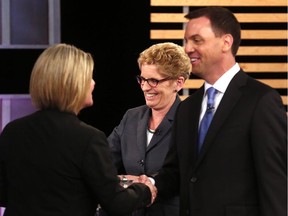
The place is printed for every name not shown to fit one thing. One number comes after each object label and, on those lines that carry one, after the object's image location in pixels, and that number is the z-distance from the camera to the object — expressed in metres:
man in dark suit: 4.19
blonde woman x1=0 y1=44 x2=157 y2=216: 4.06
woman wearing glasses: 5.54
